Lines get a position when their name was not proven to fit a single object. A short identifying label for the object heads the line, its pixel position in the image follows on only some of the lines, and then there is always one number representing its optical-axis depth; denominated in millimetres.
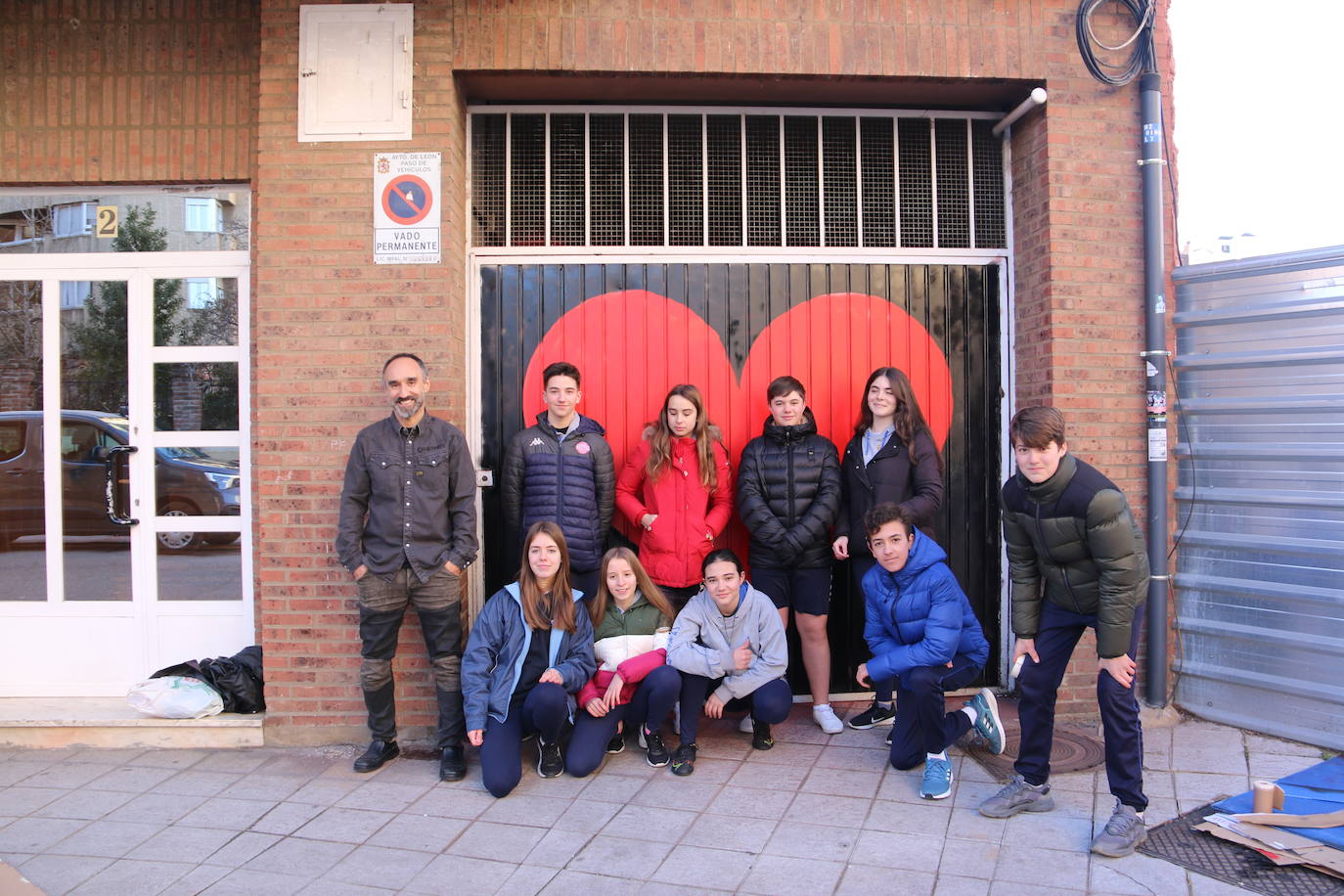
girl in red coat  4750
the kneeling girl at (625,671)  4258
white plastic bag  4613
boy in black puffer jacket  4723
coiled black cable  4777
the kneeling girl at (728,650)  4309
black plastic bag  4750
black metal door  5145
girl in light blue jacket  4129
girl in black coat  4742
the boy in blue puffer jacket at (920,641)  4082
